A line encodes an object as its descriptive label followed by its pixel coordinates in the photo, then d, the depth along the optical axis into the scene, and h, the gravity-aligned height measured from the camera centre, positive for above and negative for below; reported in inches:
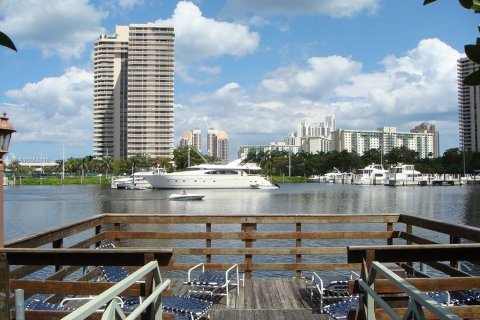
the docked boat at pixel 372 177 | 4510.3 -53.4
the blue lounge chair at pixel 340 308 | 213.0 -56.5
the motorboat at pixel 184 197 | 2284.4 -107.9
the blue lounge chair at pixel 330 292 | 246.2 -59.3
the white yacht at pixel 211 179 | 3361.2 -43.5
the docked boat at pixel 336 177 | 5310.0 -62.4
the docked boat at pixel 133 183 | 3799.2 -76.8
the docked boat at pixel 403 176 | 4159.2 -43.0
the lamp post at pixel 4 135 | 191.9 +14.5
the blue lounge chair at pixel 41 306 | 189.6 -48.8
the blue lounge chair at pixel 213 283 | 268.3 -57.8
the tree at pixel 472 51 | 52.6 +12.0
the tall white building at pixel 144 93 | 6304.1 +984.0
